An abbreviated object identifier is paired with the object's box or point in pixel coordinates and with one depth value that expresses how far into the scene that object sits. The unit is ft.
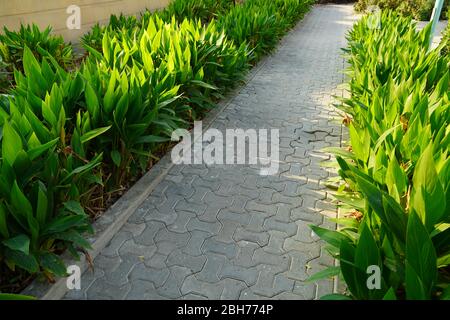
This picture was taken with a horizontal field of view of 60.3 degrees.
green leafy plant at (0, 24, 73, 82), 16.80
